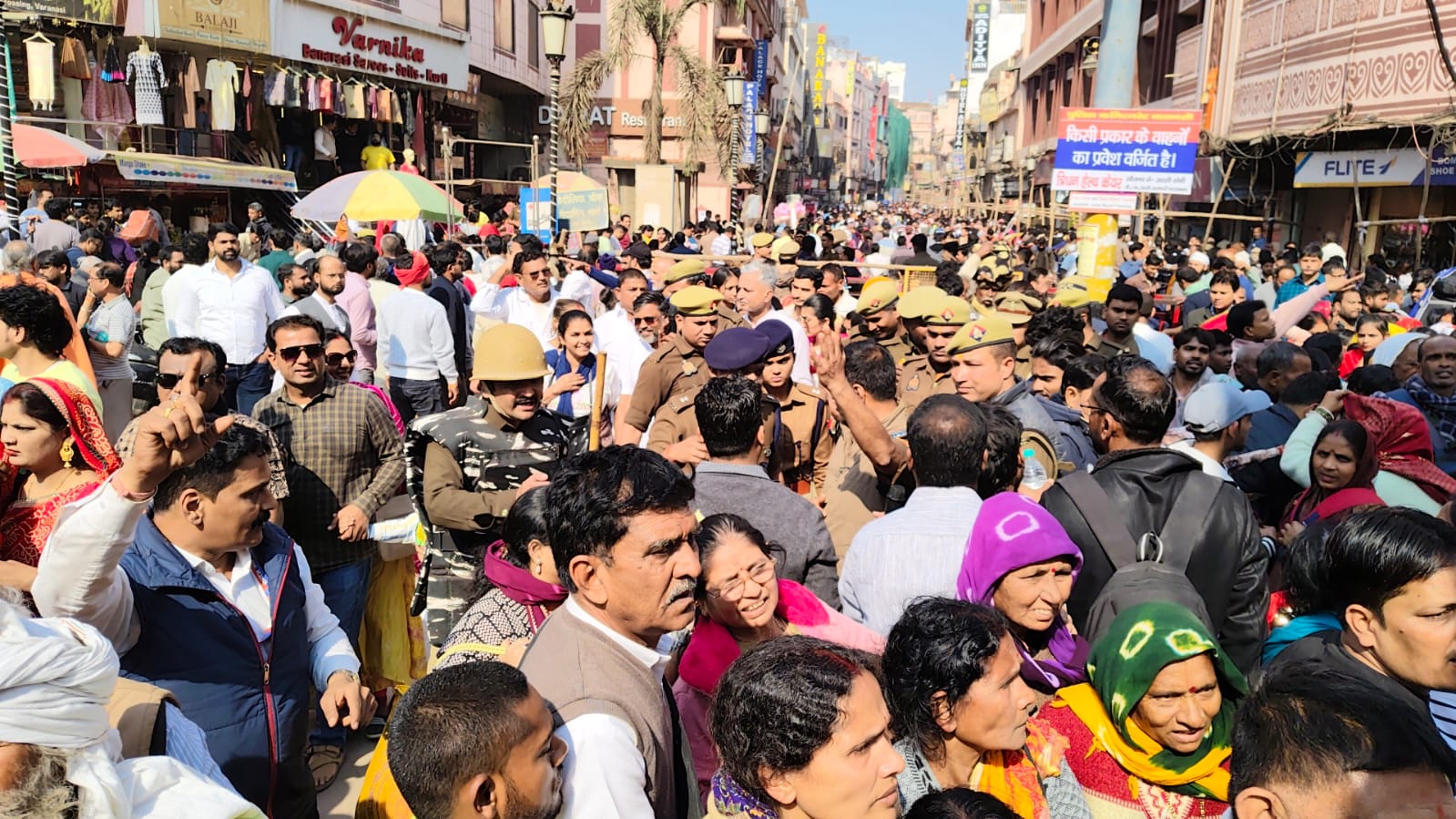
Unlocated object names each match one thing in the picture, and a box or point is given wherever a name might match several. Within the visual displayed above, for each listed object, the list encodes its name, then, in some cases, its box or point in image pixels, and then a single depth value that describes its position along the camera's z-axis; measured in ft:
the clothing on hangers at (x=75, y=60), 58.08
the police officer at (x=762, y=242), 41.91
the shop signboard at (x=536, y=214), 45.39
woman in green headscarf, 8.16
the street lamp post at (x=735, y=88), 60.29
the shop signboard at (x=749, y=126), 129.18
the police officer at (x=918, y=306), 19.01
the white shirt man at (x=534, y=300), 27.17
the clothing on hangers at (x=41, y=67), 55.98
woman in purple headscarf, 9.19
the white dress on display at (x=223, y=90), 68.08
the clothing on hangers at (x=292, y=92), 73.26
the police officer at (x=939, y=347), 18.13
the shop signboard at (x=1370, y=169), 45.34
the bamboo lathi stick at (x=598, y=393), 18.22
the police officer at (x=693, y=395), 13.79
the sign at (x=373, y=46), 77.41
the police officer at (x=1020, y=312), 24.12
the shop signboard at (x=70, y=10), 56.49
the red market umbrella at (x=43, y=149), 41.14
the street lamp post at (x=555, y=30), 38.47
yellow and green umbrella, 31.60
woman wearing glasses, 9.02
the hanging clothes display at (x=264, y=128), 75.41
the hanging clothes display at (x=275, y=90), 72.23
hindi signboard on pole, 41.98
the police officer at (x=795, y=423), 16.29
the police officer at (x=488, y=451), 13.03
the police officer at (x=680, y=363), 19.26
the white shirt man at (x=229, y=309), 24.53
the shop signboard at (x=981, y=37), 295.07
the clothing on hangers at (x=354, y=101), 81.30
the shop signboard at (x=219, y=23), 65.00
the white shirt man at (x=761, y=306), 22.44
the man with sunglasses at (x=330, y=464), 14.26
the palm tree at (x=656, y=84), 80.69
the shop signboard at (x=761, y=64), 153.89
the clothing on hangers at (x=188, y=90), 67.51
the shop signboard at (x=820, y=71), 257.96
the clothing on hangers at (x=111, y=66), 61.57
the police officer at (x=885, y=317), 24.00
